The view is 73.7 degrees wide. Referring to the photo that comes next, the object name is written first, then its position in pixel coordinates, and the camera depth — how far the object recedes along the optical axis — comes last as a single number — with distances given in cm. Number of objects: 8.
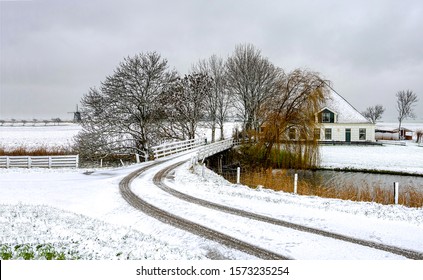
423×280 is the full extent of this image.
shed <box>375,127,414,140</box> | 5901
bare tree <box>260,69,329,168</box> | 2133
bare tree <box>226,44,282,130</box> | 3444
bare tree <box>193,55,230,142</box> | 3509
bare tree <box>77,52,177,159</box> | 2555
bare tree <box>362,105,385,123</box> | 8462
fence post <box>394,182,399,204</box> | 1123
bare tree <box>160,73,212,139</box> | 3103
